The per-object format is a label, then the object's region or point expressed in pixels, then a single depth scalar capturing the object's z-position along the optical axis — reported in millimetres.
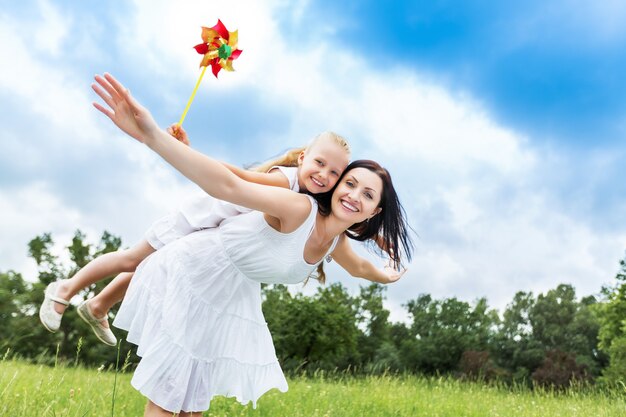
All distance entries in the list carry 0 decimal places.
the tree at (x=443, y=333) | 19844
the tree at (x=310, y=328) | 19719
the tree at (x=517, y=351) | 20703
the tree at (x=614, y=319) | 15508
